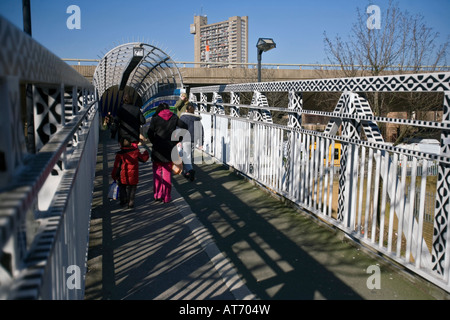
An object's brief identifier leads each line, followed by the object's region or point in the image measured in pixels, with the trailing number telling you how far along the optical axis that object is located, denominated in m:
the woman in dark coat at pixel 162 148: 6.95
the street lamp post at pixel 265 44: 12.52
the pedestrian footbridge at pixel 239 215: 1.50
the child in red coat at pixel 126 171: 6.55
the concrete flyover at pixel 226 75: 33.06
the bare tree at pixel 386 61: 11.42
